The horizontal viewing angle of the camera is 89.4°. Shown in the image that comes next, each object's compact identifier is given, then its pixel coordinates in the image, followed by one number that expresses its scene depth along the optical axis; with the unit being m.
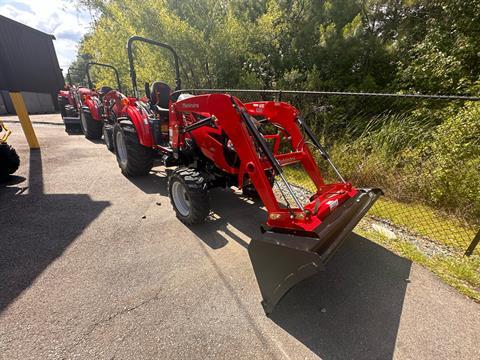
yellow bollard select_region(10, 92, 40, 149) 6.61
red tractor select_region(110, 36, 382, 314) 1.90
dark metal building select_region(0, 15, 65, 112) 19.22
